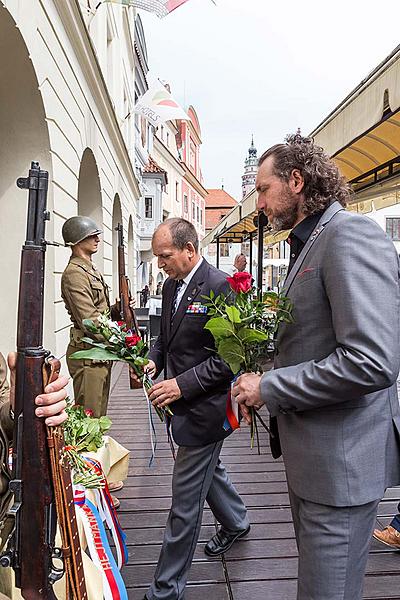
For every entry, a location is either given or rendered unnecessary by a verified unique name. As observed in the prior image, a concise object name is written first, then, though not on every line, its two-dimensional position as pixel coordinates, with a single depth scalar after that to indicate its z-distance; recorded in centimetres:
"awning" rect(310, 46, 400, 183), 267
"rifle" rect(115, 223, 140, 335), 398
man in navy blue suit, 233
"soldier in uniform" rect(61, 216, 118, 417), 358
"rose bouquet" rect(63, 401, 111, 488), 238
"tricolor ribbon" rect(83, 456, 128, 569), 256
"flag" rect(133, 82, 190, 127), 1003
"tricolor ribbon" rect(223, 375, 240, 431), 227
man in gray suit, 143
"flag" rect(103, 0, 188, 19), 479
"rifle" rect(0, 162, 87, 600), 129
